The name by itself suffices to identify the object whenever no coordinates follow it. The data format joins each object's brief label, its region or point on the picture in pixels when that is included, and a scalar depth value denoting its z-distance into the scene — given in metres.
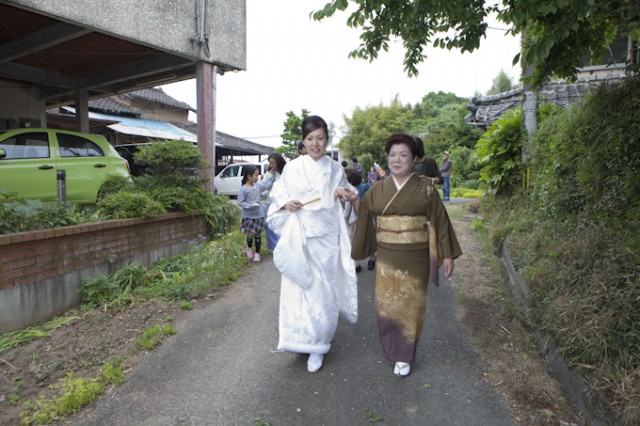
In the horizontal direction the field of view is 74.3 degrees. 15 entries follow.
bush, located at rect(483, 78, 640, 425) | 2.72
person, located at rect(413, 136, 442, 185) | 6.54
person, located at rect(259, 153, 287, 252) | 6.92
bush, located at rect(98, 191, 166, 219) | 5.68
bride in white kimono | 3.47
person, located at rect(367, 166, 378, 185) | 16.35
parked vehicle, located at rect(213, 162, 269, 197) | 18.81
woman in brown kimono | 3.35
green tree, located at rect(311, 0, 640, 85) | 3.32
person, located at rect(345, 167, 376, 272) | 4.63
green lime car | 6.51
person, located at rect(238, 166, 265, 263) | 6.96
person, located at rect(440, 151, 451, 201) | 15.45
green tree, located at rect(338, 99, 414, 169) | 31.77
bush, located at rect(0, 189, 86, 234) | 4.25
